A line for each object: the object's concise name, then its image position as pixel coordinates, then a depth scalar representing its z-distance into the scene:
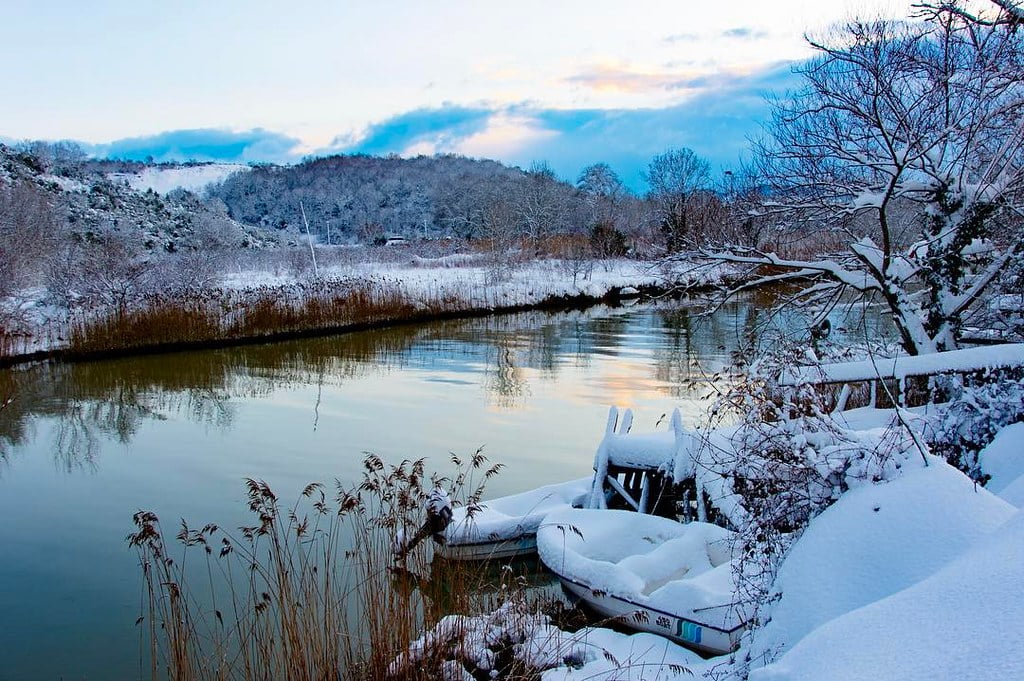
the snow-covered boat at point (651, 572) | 4.93
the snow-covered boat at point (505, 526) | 6.69
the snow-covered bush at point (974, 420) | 4.86
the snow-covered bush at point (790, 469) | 3.48
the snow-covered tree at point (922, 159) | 7.32
